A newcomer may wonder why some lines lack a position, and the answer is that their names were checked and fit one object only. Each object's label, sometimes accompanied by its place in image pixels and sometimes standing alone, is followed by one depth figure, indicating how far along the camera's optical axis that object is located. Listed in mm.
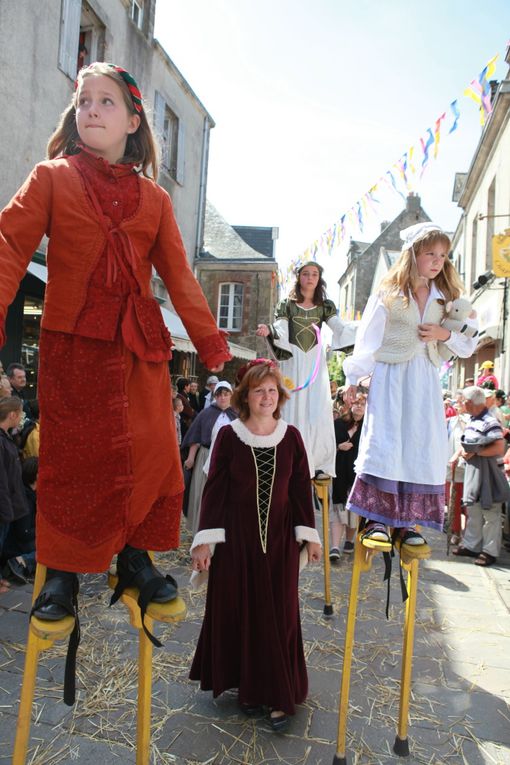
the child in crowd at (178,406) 7142
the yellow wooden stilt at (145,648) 1791
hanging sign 10141
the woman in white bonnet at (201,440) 6035
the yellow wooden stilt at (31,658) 1732
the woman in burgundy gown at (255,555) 2783
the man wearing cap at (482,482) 6105
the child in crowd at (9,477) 4262
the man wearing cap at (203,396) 10484
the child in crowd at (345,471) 5934
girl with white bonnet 2541
